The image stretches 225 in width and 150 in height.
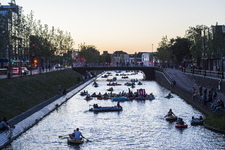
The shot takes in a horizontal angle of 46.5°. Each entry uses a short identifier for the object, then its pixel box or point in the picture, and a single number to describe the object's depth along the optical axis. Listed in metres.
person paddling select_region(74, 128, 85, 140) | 25.30
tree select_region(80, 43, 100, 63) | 170.68
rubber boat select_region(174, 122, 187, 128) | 30.34
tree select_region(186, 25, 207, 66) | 85.19
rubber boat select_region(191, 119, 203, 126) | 31.05
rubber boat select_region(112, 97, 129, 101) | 53.11
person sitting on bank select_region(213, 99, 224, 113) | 31.15
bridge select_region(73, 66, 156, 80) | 105.04
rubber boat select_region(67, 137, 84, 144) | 25.22
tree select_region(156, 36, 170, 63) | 137.07
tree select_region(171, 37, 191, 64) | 125.88
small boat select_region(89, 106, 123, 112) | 41.03
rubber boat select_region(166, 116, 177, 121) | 34.04
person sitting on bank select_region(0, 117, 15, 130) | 26.31
